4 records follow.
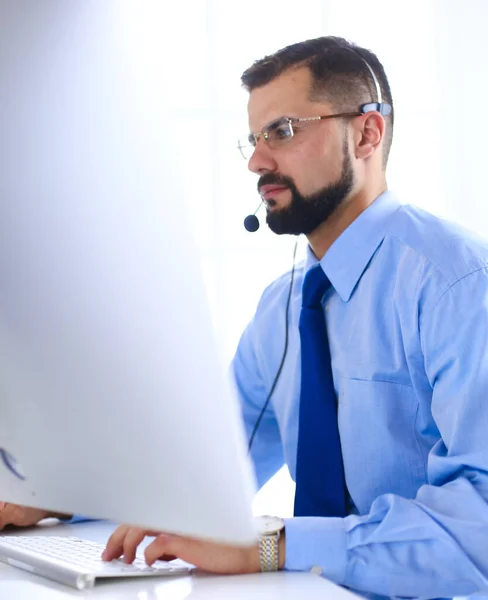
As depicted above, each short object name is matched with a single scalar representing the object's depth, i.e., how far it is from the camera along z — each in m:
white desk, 0.78
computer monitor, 0.46
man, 0.95
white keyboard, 0.82
